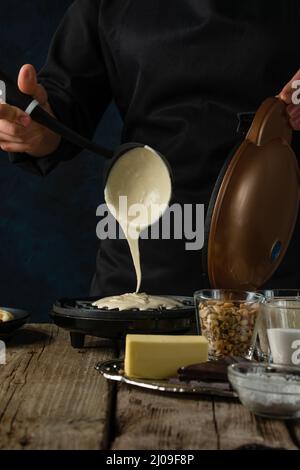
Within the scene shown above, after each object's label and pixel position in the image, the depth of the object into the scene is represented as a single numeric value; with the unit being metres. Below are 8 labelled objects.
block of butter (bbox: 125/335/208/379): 1.19
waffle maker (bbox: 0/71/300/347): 1.37
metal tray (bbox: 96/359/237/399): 1.14
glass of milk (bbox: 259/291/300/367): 1.23
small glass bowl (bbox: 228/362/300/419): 1.07
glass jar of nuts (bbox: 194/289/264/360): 1.28
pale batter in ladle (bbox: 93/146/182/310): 1.58
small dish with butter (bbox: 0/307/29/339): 1.40
